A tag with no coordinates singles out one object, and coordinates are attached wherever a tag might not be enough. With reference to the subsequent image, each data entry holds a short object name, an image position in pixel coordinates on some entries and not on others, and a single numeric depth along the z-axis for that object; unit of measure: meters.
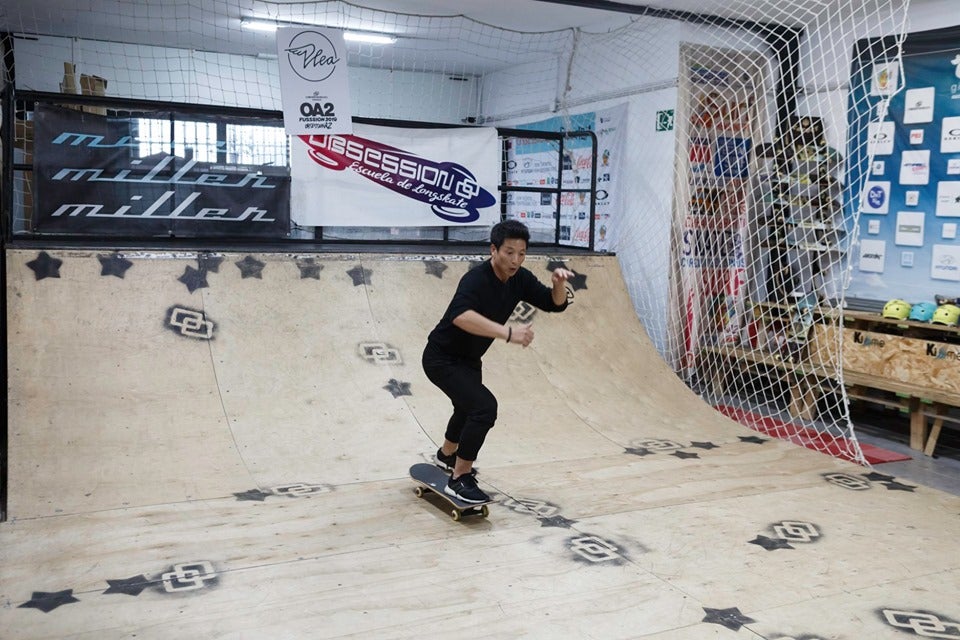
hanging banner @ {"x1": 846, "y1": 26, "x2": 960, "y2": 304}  6.56
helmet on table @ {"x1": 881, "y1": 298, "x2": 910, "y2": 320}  6.44
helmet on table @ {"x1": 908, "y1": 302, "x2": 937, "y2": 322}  6.28
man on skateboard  3.95
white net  7.17
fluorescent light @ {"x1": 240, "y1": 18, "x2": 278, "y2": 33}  9.51
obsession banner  7.03
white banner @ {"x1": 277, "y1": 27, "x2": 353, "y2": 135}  6.65
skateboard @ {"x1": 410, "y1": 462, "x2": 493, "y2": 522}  4.09
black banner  6.18
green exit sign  7.86
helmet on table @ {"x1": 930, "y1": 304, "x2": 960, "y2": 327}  6.04
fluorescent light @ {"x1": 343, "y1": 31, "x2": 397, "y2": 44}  9.70
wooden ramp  3.23
